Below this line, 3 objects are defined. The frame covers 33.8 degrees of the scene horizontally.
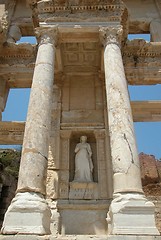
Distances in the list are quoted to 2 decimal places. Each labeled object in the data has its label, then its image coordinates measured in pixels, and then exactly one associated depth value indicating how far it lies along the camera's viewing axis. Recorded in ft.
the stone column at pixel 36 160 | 18.19
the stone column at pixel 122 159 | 18.38
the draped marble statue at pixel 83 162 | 29.07
